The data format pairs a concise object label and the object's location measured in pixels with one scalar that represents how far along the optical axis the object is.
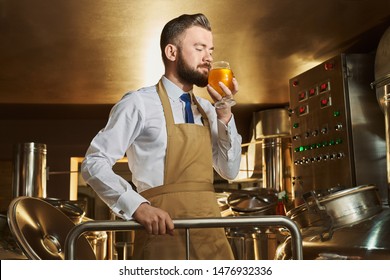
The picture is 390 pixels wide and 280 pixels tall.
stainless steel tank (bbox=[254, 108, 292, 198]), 5.50
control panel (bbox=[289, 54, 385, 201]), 3.57
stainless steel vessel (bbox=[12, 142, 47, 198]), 4.99
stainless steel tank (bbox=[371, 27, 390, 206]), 2.95
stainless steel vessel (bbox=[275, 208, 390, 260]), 2.35
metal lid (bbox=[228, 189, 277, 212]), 3.55
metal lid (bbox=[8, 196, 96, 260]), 1.16
